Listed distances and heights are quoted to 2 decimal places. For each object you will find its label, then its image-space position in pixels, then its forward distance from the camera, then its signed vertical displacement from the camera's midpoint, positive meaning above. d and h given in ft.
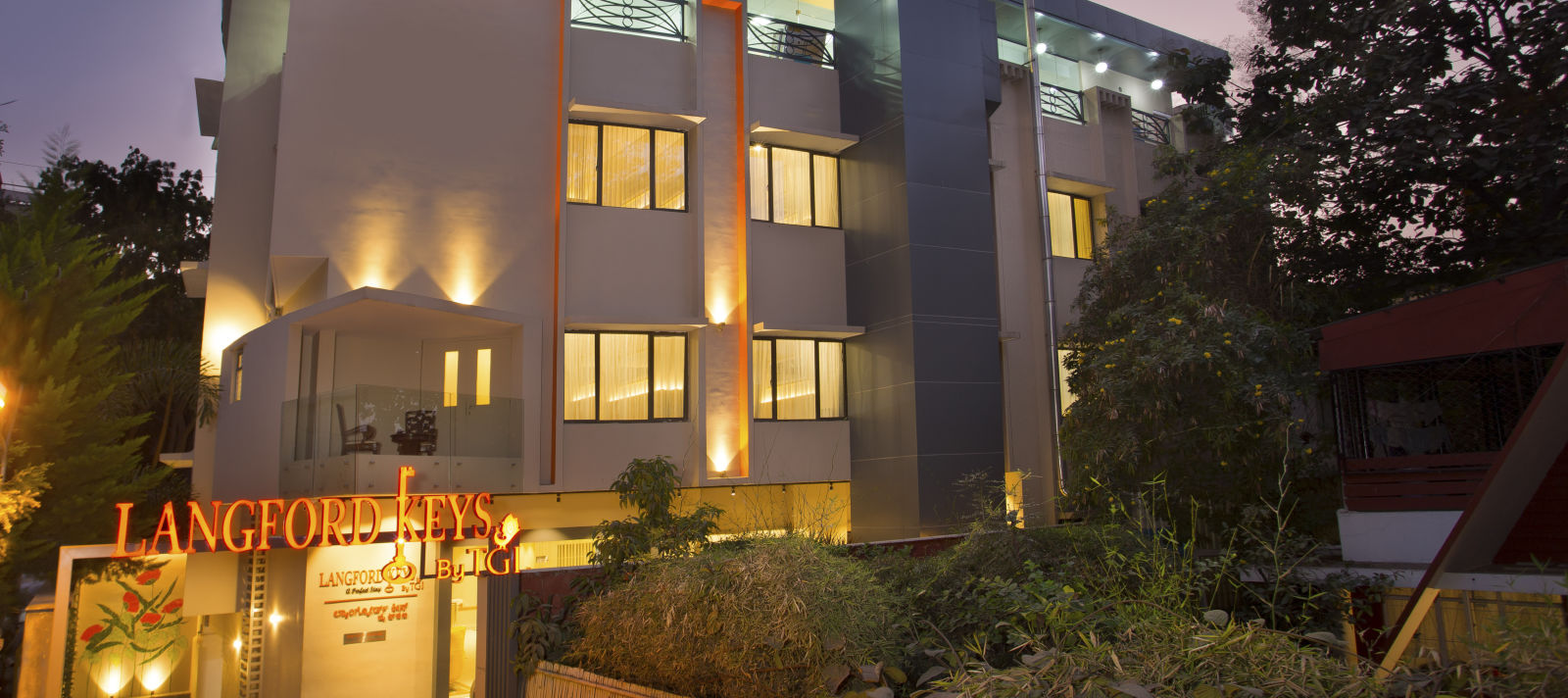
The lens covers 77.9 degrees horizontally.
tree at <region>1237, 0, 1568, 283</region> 49.14 +16.89
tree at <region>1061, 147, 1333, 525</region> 43.88 +5.25
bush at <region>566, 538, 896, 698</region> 23.80 -3.62
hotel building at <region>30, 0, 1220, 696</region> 47.80 +11.34
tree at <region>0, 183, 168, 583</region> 44.60 +5.60
